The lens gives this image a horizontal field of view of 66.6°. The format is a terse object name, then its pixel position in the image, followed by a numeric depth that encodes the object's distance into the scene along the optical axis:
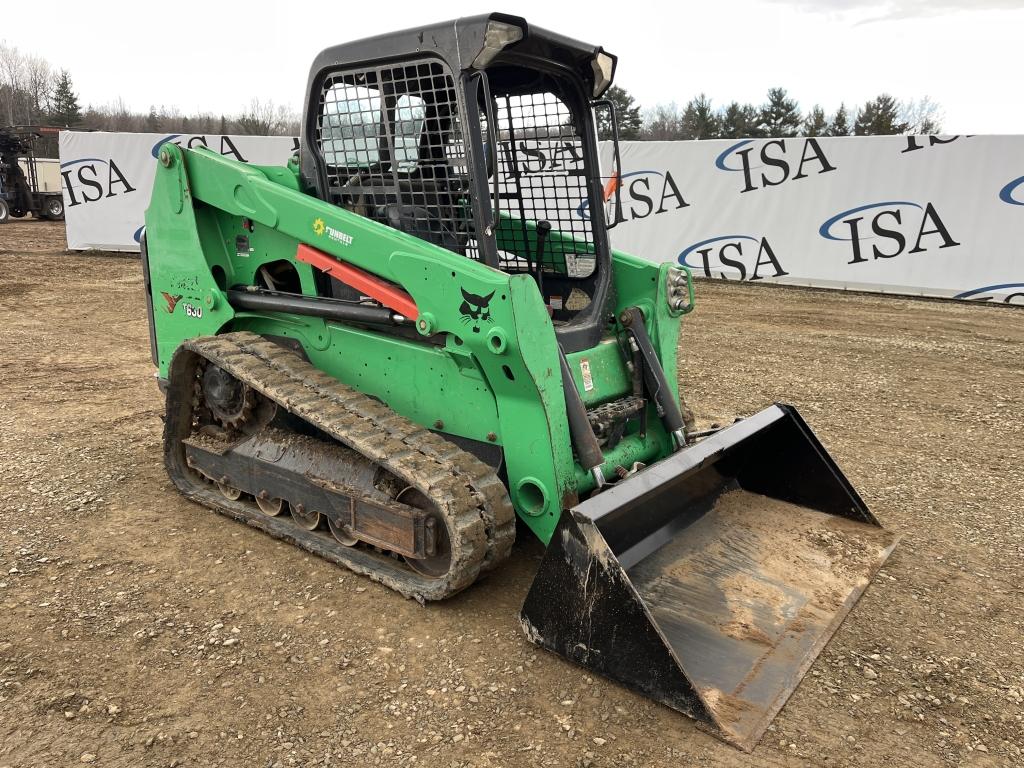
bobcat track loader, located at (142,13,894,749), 2.99
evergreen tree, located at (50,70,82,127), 52.65
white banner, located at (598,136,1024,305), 11.60
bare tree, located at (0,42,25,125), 58.36
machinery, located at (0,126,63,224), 25.11
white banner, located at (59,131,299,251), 15.25
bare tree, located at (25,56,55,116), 60.97
